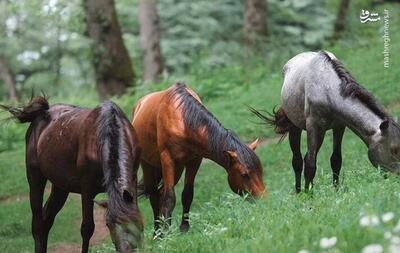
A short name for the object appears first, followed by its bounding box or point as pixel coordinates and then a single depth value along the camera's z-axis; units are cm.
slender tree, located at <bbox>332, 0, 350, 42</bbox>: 5337
